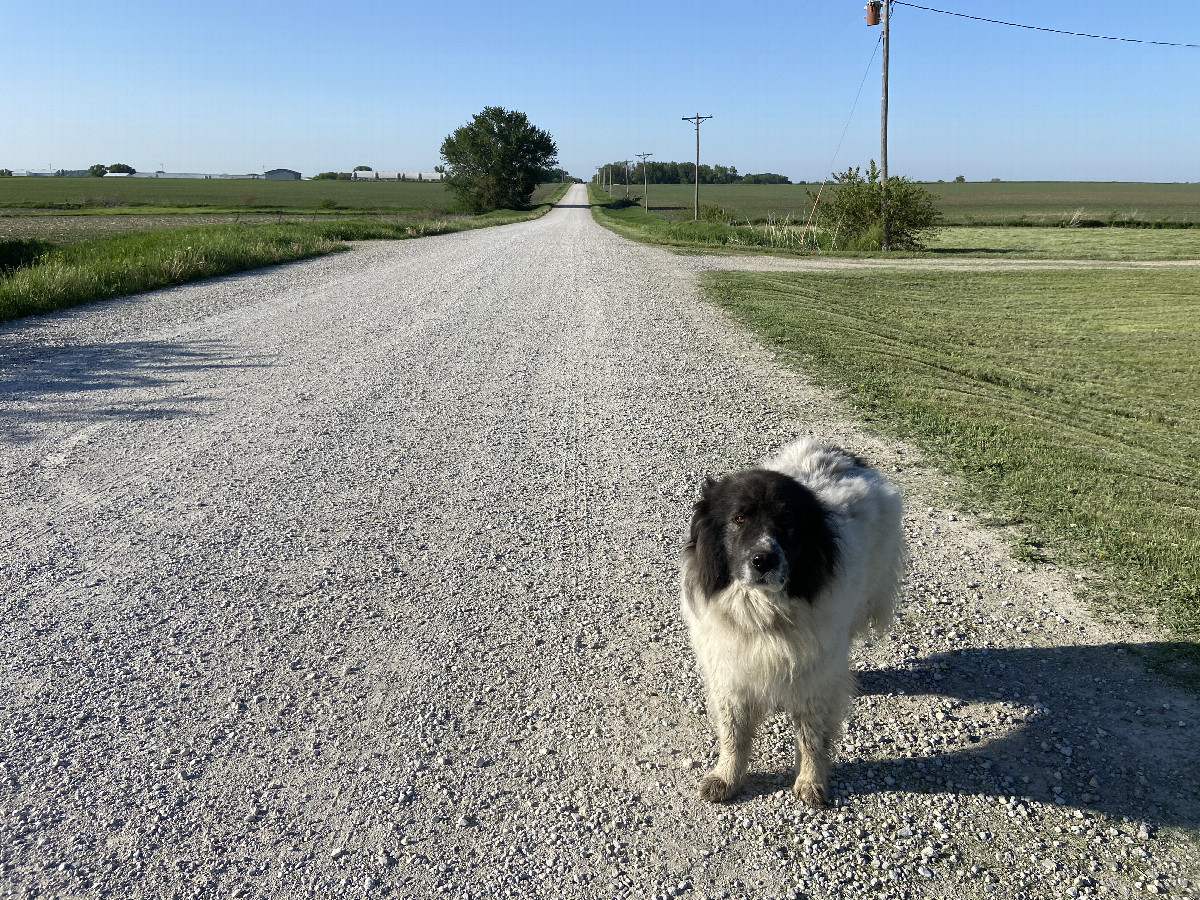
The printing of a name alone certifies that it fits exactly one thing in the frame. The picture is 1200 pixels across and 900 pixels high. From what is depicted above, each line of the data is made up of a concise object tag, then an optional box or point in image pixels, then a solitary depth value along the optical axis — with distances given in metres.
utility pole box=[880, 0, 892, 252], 32.00
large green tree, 87.56
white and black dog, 3.03
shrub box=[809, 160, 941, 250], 32.34
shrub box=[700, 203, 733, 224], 52.06
